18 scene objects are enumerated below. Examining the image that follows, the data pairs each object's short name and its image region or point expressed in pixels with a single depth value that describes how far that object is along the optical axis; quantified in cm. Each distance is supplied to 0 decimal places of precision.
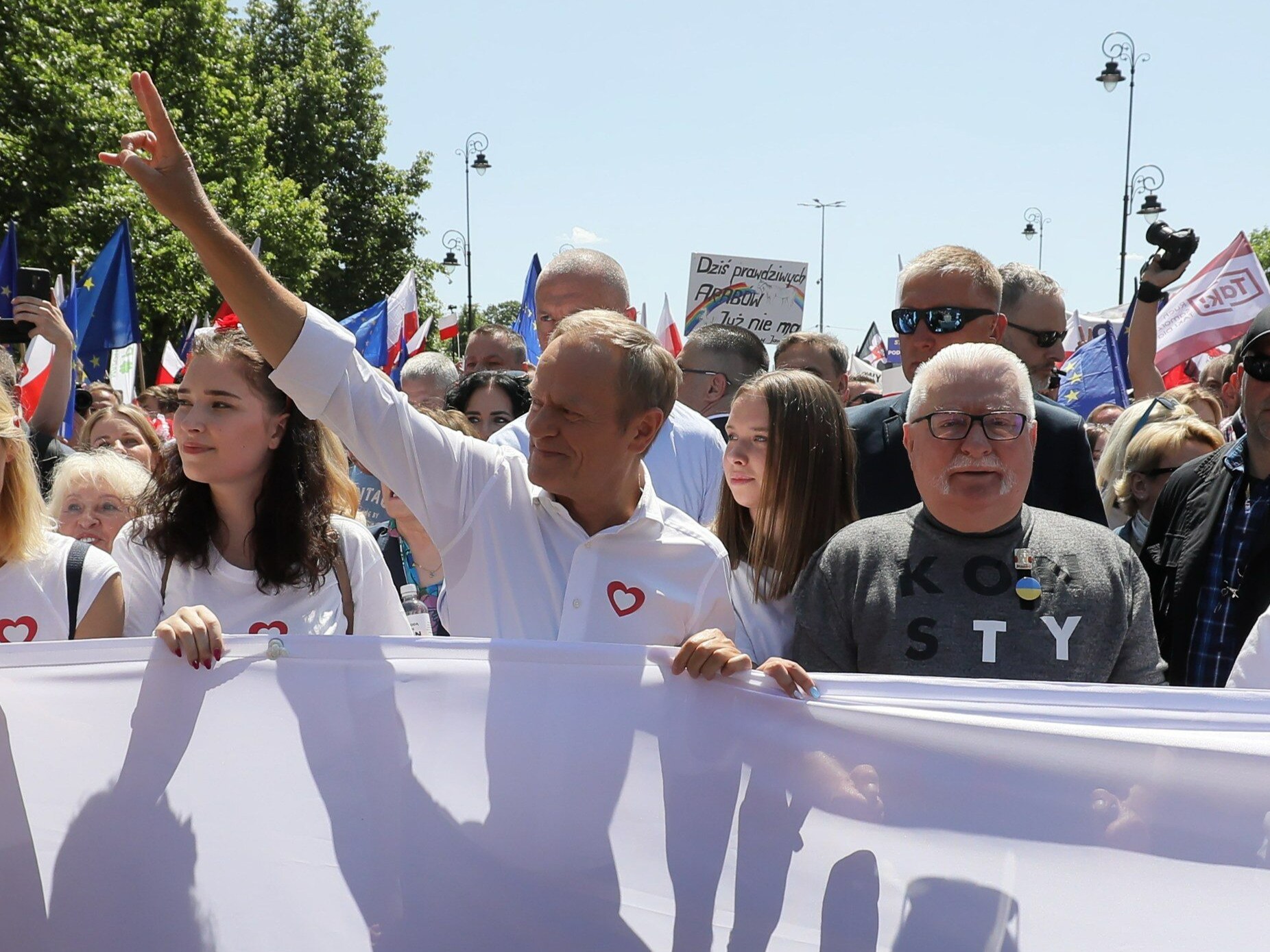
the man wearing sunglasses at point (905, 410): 361
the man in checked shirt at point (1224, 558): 330
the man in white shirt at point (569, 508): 251
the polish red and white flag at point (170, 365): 1331
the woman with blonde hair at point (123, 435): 607
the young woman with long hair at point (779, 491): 309
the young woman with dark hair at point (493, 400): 577
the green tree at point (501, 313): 8088
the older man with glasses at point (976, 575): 256
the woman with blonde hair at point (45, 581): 288
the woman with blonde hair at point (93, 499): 414
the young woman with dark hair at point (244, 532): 297
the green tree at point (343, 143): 3772
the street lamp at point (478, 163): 3108
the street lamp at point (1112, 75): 1981
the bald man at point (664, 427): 425
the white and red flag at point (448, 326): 1589
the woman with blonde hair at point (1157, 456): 499
